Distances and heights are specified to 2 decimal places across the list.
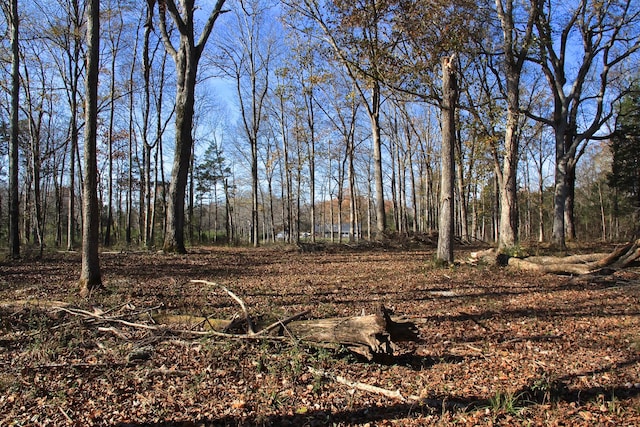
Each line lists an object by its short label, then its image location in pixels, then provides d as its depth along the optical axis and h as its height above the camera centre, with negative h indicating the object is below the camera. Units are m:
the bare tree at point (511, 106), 11.98 +3.49
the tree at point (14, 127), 11.41 +3.20
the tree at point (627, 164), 24.56 +3.86
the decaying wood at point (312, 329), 4.09 -1.23
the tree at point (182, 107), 12.70 +4.07
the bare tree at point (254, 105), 21.92 +7.52
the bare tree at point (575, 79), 14.73 +5.76
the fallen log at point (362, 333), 4.07 -1.22
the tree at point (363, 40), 11.27 +5.79
